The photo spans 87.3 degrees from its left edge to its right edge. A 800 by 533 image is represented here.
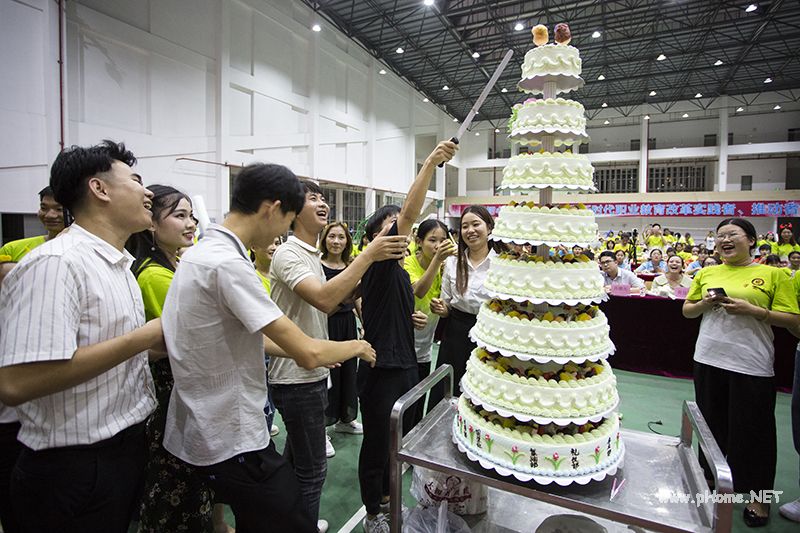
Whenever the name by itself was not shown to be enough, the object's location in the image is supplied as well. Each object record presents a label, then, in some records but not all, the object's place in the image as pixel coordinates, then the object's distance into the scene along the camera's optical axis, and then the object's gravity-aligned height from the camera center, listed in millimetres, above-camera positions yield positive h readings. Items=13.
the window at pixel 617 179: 20297 +3604
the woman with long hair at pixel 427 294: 2719 -286
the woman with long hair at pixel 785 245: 9227 +183
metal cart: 1230 -784
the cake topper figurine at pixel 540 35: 1633 +844
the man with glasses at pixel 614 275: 5207 -289
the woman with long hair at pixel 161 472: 1495 -798
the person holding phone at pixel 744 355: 2229 -555
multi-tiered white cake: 1415 -298
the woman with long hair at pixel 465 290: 2535 -236
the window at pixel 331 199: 11609 +1423
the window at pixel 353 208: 12631 +1323
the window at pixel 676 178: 19406 +3511
